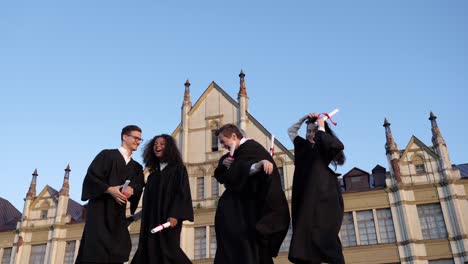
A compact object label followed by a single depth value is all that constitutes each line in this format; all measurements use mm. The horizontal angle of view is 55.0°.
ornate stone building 22031
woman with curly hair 6184
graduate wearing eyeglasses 6141
